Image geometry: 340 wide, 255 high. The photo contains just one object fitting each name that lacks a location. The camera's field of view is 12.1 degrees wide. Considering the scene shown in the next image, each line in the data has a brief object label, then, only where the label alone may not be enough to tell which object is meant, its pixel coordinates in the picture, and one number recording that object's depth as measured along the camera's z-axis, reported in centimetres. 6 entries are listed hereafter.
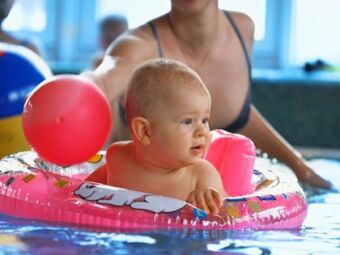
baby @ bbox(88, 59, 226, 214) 256
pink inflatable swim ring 251
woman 323
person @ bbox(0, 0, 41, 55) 437
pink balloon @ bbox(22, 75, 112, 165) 260
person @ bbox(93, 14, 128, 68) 559
